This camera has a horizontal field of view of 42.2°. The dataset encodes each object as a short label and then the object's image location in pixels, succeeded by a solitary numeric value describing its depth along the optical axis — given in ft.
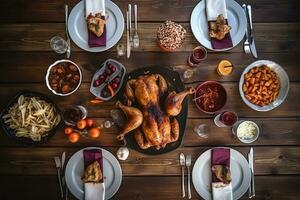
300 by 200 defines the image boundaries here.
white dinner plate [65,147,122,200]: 6.88
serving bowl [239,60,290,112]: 6.89
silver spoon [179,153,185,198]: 6.95
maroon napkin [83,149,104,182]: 6.86
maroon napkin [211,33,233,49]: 7.03
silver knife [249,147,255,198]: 6.98
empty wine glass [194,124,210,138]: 6.98
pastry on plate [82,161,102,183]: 6.75
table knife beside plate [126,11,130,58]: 6.92
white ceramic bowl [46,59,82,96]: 6.75
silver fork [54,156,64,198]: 6.89
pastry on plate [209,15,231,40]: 6.87
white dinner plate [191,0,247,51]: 7.09
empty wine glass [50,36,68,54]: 6.99
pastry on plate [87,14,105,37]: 6.87
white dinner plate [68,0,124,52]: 7.00
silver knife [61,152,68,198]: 6.91
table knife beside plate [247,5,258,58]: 7.07
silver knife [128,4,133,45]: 7.11
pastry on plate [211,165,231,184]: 6.84
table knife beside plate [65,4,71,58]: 7.00
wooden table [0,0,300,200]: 7.01
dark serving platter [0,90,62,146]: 6.61
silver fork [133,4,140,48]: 7.04
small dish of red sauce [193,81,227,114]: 6.90
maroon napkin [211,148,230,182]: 6.92
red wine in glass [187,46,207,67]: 6.95
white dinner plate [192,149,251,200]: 6.94
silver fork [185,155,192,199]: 6.93
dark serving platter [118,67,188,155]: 6.69
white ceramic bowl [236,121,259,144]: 6.88
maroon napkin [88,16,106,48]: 6.95
